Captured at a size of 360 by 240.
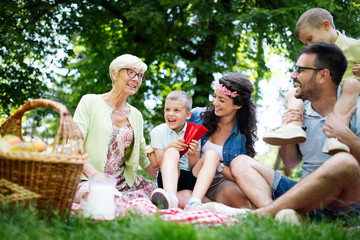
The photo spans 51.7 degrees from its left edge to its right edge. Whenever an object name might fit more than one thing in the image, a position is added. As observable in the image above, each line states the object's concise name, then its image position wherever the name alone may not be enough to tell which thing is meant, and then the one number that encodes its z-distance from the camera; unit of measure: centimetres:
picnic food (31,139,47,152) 245
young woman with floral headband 375
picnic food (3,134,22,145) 245
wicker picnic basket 225
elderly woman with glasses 366
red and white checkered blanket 256
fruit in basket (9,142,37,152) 232
